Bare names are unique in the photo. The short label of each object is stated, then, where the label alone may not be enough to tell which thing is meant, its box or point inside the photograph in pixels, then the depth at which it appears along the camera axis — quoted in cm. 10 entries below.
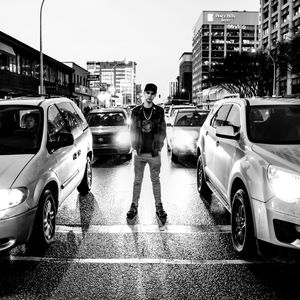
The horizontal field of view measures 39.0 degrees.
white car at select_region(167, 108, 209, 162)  1205
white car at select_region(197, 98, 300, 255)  385
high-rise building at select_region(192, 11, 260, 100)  17975
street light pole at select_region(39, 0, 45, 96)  2577
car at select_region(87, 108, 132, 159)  1284
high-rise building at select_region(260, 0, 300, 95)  7250
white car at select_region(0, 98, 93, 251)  418
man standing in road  615
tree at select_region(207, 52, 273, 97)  6444
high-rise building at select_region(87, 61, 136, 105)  8258
